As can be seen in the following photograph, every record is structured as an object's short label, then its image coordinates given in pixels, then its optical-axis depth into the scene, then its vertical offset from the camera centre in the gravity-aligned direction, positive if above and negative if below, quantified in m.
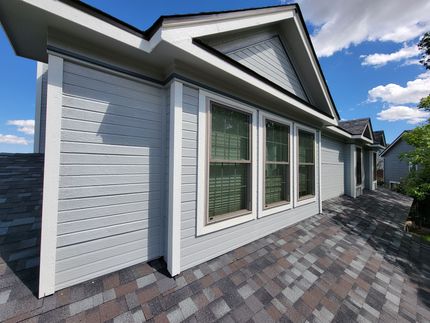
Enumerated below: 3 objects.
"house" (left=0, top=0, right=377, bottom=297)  1.75 +0.35
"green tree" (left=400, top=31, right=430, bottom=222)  6.02 +0.32
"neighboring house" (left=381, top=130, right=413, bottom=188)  17.28 +0.22
